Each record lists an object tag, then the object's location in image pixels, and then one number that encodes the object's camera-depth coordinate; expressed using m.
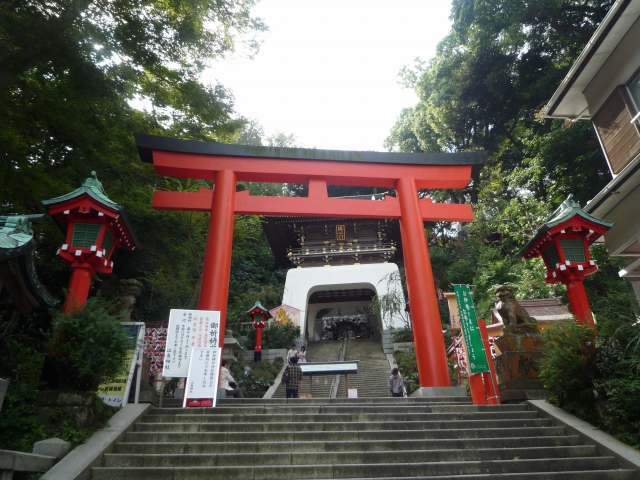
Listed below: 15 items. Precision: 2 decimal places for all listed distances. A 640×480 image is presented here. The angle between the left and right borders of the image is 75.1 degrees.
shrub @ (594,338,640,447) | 4.39
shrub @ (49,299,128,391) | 4.80
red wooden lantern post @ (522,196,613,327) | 7.27
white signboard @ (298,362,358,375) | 9.90
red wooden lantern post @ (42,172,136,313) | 6.45
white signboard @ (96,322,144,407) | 5.52
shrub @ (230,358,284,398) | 12.04
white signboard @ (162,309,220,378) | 6.39
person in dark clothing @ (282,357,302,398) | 9.69
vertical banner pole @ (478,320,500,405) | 6.45
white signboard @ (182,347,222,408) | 6.06
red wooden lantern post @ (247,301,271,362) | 15.69
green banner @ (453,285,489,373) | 6.39
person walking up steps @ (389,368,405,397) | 10.07
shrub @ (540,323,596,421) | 5.04
